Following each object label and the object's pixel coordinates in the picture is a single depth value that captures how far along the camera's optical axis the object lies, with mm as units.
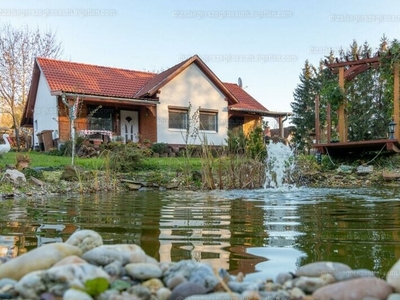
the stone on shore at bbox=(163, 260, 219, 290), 1234
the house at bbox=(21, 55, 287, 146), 15148
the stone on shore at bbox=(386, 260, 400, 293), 1215
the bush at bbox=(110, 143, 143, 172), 8727
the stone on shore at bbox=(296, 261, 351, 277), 1361
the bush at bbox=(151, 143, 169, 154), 14609
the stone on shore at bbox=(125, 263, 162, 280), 1280
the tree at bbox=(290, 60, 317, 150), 23781
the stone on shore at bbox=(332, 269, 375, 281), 1315
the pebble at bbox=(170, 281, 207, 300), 1160
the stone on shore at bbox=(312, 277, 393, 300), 1154
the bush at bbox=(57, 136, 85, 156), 12886
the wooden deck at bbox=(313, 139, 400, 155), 9591
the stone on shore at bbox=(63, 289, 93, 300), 1071
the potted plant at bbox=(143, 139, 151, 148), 14742
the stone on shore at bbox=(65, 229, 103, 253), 1534
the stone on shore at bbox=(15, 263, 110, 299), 1152
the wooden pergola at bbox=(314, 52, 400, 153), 9805
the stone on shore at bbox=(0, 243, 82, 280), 1335
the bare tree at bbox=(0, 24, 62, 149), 21016
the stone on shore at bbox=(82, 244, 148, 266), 1385
